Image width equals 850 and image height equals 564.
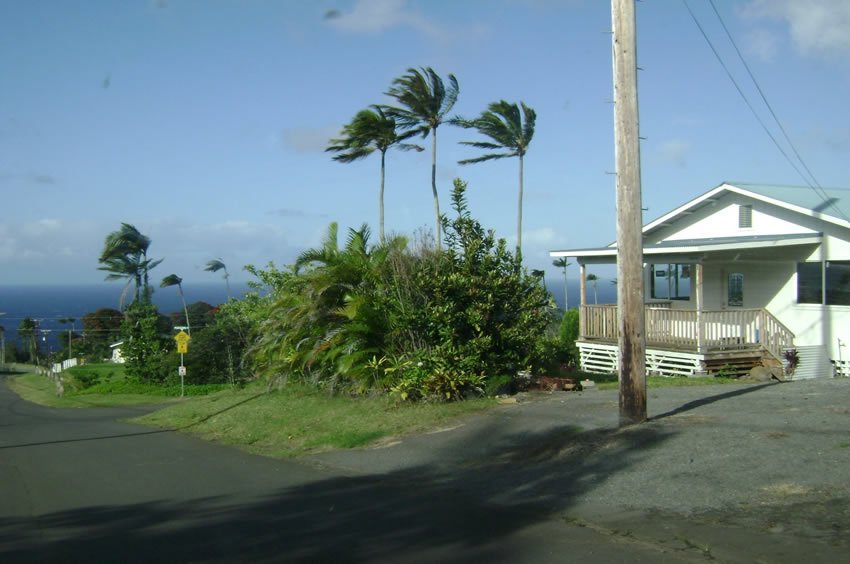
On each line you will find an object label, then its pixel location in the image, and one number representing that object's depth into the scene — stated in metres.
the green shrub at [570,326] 30.45
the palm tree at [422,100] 30.34
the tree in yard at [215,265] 49.47
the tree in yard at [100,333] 79.44
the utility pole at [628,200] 10.44
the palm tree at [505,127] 33.09
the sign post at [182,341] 28.80
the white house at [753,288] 20.31
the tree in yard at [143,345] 42.56
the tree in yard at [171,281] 52.23
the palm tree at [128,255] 51.50
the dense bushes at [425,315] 14.52
